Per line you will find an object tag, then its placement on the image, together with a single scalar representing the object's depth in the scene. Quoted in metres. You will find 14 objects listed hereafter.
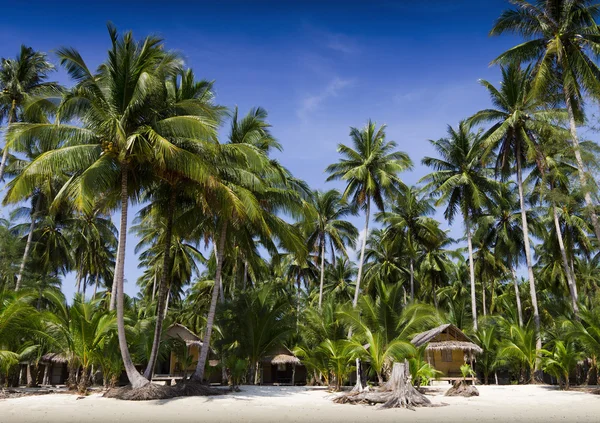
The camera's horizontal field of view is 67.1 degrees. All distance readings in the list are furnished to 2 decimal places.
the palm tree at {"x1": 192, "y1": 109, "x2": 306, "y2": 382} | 16.17
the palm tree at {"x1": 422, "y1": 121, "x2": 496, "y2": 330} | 28.95
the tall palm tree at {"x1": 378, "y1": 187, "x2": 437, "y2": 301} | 33.12
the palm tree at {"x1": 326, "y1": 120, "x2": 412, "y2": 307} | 28.08
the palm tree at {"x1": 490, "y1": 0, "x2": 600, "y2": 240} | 17.98
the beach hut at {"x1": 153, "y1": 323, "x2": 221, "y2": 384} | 27.96
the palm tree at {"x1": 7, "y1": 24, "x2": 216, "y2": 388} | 14.05
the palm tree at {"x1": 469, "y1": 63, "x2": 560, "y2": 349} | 24.53
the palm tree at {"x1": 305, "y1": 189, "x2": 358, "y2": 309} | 32.81
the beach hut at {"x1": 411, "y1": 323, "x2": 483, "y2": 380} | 23.46
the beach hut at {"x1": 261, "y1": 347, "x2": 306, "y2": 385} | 26.88
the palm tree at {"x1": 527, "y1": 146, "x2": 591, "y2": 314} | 19.53
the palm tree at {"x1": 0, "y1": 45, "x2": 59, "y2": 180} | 22.22
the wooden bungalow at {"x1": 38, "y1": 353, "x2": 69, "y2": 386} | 27.33
